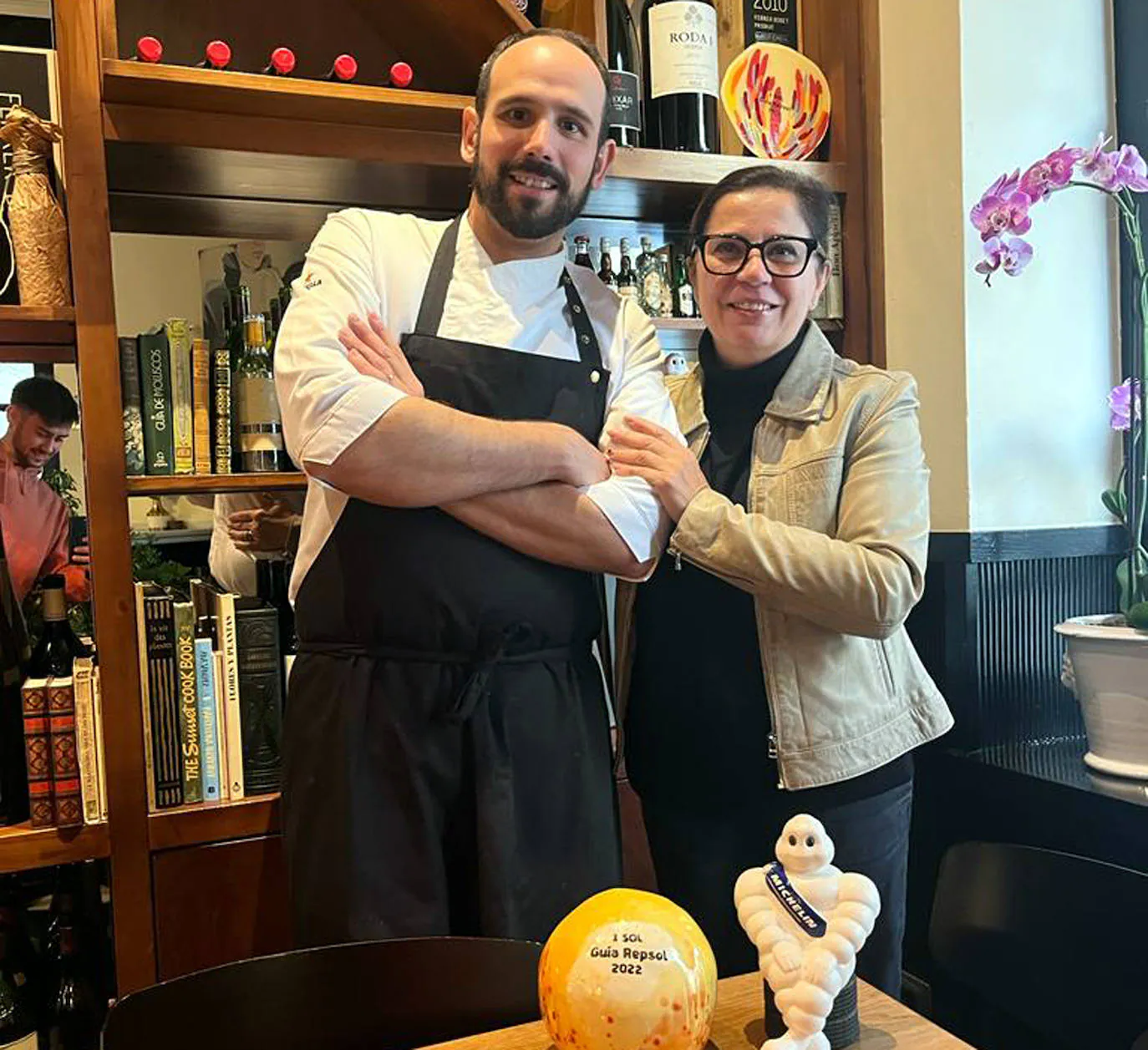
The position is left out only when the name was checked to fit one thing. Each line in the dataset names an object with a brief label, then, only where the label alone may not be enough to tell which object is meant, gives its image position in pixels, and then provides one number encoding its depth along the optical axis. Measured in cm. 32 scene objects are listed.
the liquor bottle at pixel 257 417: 167
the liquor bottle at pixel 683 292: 202
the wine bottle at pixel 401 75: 163
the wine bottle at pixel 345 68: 159
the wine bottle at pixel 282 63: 155
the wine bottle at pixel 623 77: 187
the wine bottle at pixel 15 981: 159
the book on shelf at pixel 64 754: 153
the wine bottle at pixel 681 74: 190
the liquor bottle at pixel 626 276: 200
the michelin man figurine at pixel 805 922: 71
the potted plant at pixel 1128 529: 165
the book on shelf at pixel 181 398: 163
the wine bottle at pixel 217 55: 153
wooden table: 79
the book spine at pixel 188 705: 160
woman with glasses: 135
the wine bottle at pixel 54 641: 161
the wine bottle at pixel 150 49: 150
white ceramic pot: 164
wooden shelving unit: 151
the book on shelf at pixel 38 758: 153
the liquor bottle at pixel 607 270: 201
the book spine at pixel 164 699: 158
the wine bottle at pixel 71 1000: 166
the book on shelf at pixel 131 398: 159
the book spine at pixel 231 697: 163
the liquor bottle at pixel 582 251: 193
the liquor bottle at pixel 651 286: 200
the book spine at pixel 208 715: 161
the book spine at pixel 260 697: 165
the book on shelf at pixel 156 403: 160
